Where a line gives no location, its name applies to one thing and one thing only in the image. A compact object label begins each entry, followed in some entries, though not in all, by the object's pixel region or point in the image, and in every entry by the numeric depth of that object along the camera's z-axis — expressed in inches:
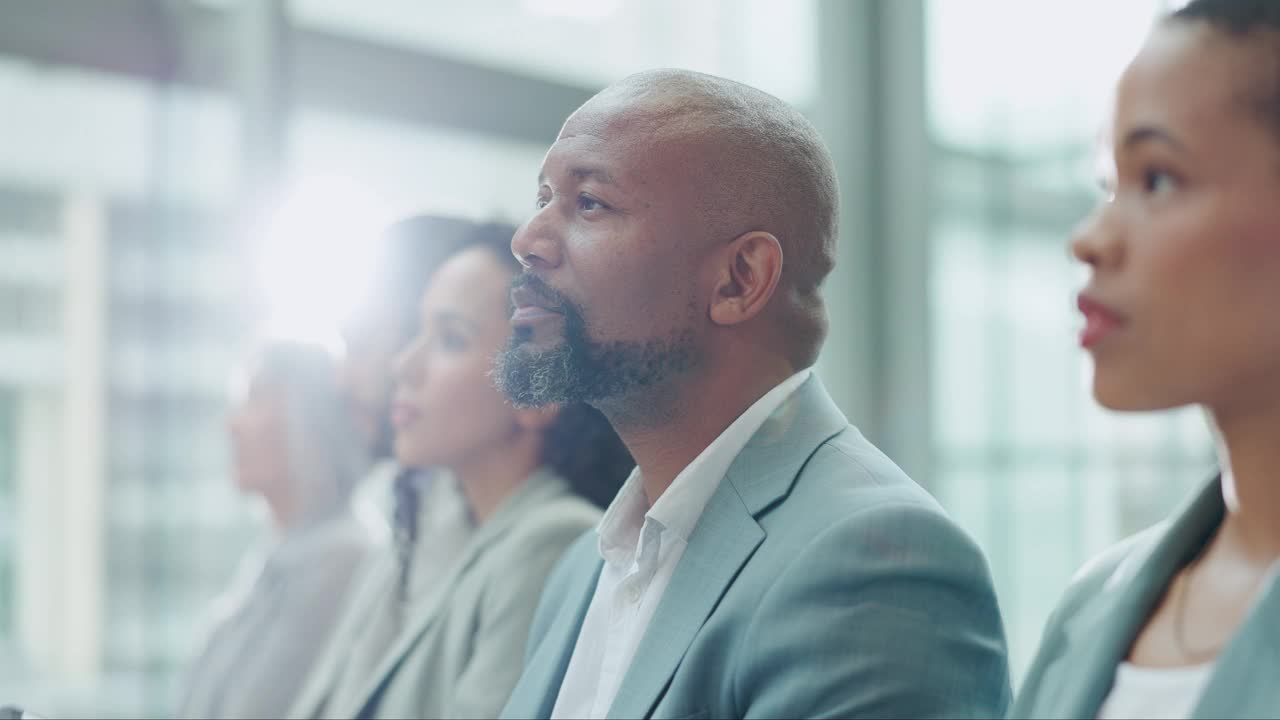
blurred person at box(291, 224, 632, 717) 78.8
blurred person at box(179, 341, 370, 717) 95.0
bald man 54.4
